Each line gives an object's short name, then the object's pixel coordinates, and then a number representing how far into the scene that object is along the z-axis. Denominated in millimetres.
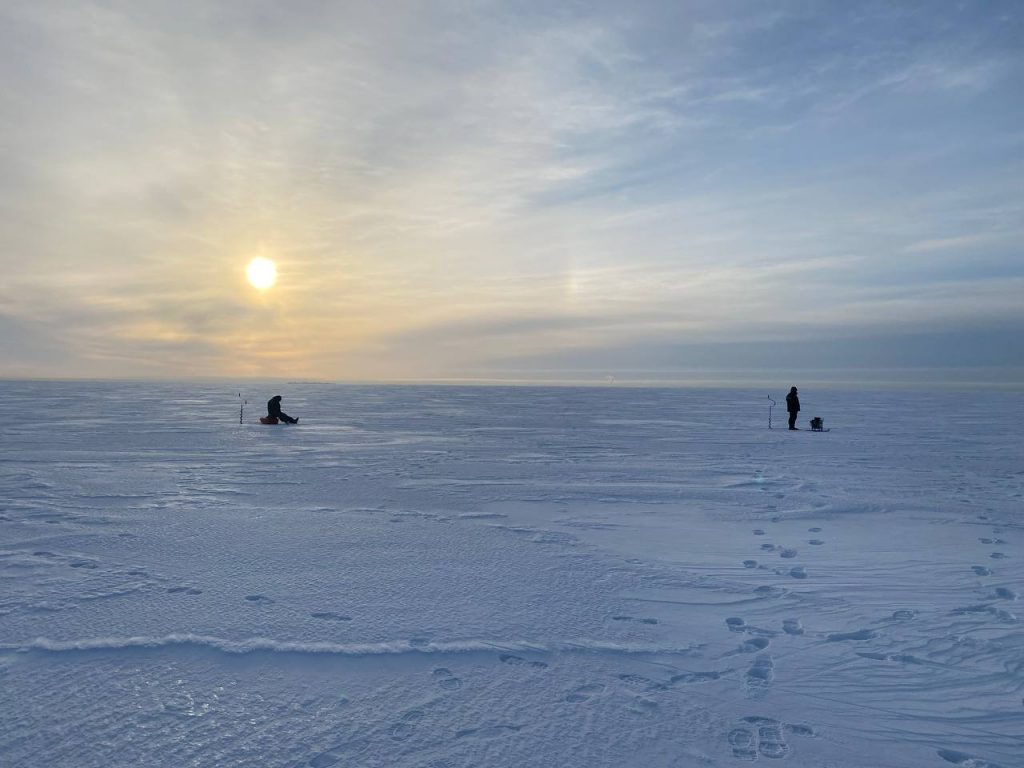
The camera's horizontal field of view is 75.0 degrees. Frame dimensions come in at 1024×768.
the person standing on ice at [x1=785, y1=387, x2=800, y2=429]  24141
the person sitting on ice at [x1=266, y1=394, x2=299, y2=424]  25609
